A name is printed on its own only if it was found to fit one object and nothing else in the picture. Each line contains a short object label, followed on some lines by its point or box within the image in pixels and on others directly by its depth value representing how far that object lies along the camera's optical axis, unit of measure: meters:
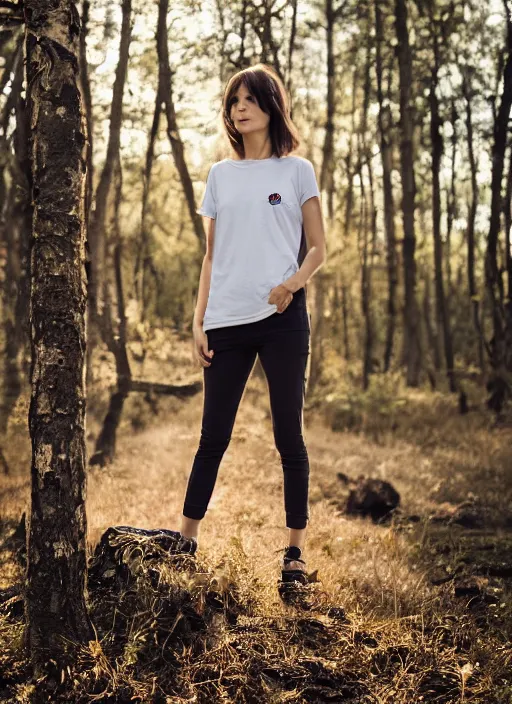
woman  3.32
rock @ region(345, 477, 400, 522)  5.93
